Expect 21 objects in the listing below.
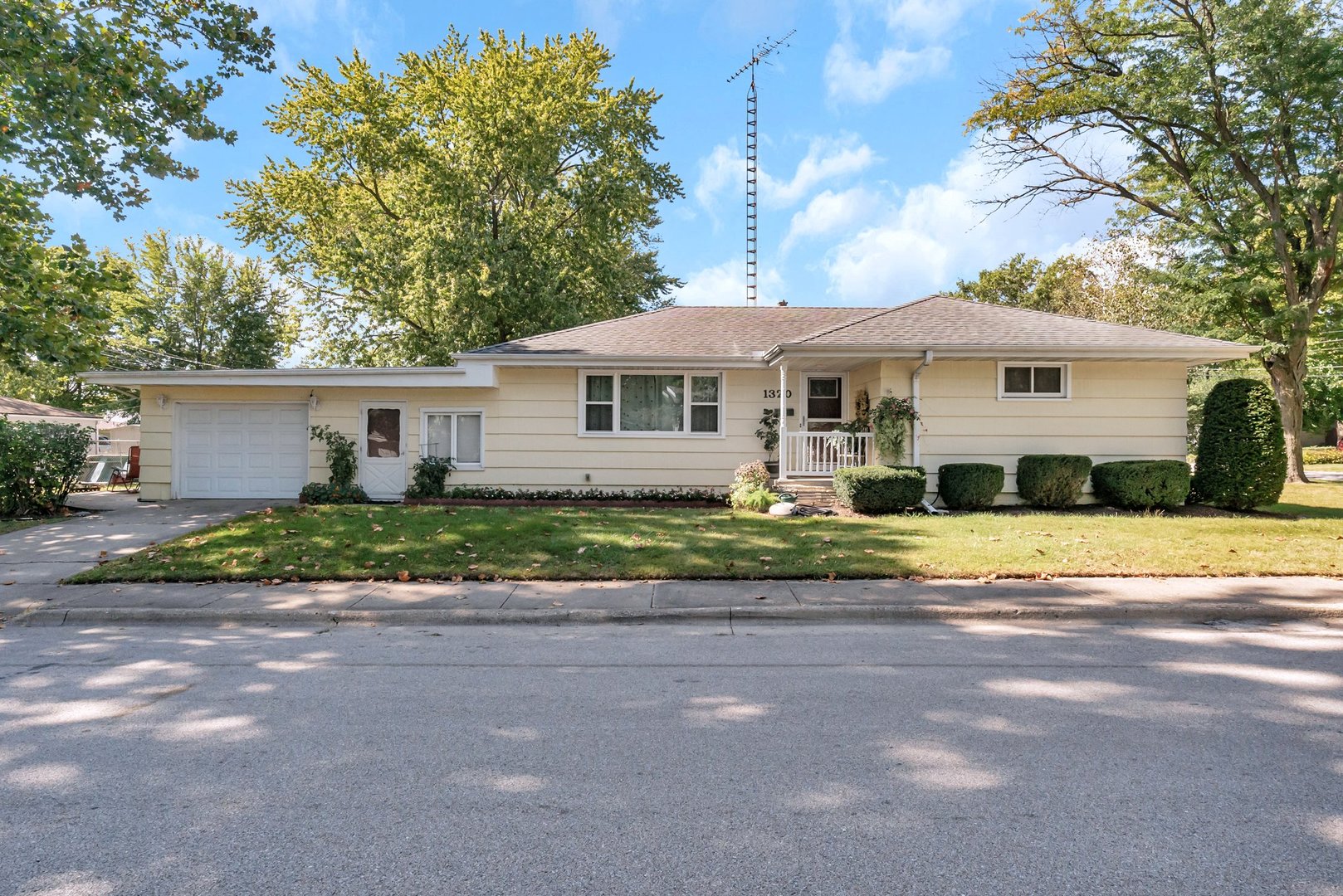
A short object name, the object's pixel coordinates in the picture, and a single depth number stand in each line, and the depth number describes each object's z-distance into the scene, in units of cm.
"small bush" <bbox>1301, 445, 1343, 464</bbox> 3226
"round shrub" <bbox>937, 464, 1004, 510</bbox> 1320
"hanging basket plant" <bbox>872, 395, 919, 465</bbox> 1352
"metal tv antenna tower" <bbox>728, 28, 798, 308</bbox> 3222
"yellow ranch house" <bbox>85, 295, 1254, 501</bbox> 1416
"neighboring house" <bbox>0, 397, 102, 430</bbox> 2383
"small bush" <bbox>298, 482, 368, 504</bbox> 1436
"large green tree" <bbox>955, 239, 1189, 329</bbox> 2448
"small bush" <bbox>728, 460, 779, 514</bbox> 1288
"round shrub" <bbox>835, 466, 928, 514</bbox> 1221
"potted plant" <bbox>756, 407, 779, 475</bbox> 1498
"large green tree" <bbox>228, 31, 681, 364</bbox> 2294
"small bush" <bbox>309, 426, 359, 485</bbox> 1488
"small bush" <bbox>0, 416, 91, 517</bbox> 1276
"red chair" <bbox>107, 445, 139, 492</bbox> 2039
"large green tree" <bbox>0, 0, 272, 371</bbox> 1041
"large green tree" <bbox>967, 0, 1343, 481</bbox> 1719
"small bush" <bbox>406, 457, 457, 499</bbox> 1473
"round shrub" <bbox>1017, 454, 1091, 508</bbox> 1341
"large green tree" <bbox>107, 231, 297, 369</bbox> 3112
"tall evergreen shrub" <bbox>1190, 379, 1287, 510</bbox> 1251
